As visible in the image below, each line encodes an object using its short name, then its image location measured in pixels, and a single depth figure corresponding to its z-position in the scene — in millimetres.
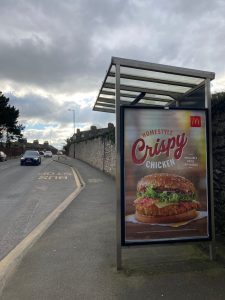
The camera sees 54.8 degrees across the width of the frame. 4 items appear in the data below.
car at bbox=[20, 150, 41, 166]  20953
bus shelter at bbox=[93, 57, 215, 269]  2944
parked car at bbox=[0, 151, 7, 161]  28598
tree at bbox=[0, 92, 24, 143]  35454
